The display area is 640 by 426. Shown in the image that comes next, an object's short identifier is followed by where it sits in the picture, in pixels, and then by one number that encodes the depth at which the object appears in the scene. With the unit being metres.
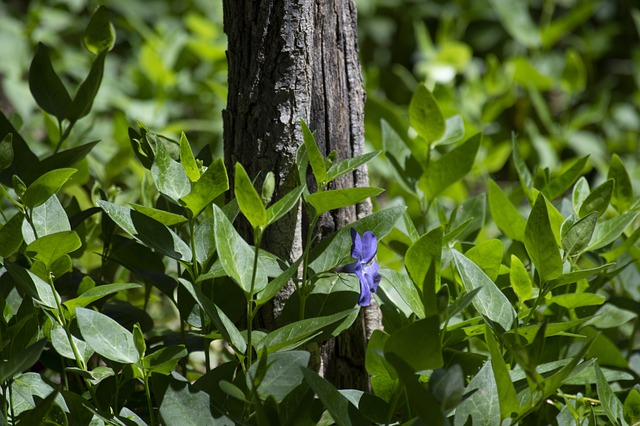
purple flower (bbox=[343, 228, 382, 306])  2.16
